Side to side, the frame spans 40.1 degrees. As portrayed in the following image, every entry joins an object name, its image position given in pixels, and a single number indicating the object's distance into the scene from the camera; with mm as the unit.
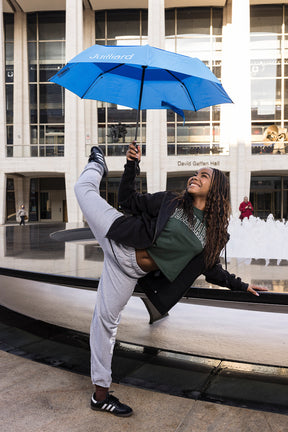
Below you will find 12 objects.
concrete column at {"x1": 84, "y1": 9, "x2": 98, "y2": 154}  33031
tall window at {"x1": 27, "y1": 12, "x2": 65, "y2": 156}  33906
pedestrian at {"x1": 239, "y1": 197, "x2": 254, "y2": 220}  15125
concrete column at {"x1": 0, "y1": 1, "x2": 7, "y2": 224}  29672
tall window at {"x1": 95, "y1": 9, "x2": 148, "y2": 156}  33188
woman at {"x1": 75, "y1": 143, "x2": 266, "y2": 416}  2635
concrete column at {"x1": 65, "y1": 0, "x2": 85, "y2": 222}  29375
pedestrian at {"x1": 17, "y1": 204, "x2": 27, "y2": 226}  28525
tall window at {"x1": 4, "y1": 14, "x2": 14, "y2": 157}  33875
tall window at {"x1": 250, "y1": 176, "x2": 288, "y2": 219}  35469
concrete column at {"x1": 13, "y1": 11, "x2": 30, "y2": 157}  33438
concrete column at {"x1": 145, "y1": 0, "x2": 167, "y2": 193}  28797
